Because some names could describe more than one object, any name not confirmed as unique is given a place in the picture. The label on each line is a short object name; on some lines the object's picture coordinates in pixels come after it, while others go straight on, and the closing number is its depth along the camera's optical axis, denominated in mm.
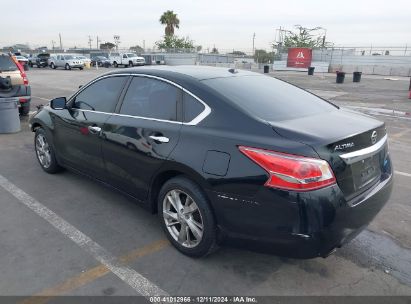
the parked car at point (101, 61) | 45609
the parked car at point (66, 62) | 39031
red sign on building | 39125
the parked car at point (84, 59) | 40156
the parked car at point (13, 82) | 8797
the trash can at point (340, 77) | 24014
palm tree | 65750
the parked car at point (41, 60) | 43156
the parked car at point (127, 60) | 42438
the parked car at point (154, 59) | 47503
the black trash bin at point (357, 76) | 25250
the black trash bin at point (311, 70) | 33094
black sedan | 2525
